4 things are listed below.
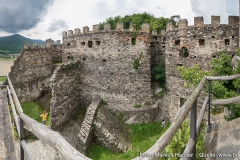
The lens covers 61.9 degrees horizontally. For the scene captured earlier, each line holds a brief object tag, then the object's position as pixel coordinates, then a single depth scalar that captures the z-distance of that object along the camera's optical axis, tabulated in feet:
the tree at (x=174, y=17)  107.18
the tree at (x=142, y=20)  87.88
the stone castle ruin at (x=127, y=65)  34.04
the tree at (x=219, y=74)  23.52
